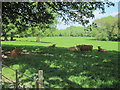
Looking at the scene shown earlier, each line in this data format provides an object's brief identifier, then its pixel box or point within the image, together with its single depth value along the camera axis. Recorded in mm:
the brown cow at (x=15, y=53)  13541
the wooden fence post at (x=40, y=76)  3926
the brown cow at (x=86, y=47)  17219
